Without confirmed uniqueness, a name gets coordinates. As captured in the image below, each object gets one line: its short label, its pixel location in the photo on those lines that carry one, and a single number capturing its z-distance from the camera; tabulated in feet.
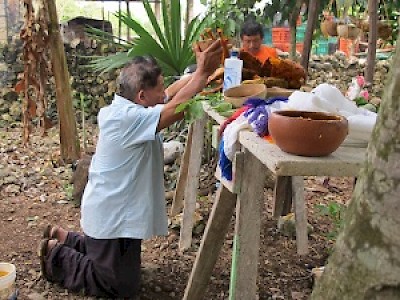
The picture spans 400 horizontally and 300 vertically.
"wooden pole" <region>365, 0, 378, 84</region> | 12.75
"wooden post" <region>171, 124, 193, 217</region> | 12.57
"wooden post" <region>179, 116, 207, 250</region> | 11.82
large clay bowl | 5.57
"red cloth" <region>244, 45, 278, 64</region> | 16.48
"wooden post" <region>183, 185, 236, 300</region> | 8.20
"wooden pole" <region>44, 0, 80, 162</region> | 17.74
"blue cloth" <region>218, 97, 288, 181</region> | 6.71
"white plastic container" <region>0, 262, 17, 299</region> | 8.86
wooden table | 5.61
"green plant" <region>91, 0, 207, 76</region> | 16.30
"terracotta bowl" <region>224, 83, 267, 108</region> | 8.68
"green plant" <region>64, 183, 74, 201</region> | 15.61
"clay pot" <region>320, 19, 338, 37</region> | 21.80
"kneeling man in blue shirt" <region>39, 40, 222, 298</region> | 9.62
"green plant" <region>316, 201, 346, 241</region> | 12.90
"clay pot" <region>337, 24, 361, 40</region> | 20.84
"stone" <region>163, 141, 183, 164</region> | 16.72
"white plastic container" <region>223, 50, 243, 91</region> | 9.52
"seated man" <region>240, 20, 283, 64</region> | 16.69
